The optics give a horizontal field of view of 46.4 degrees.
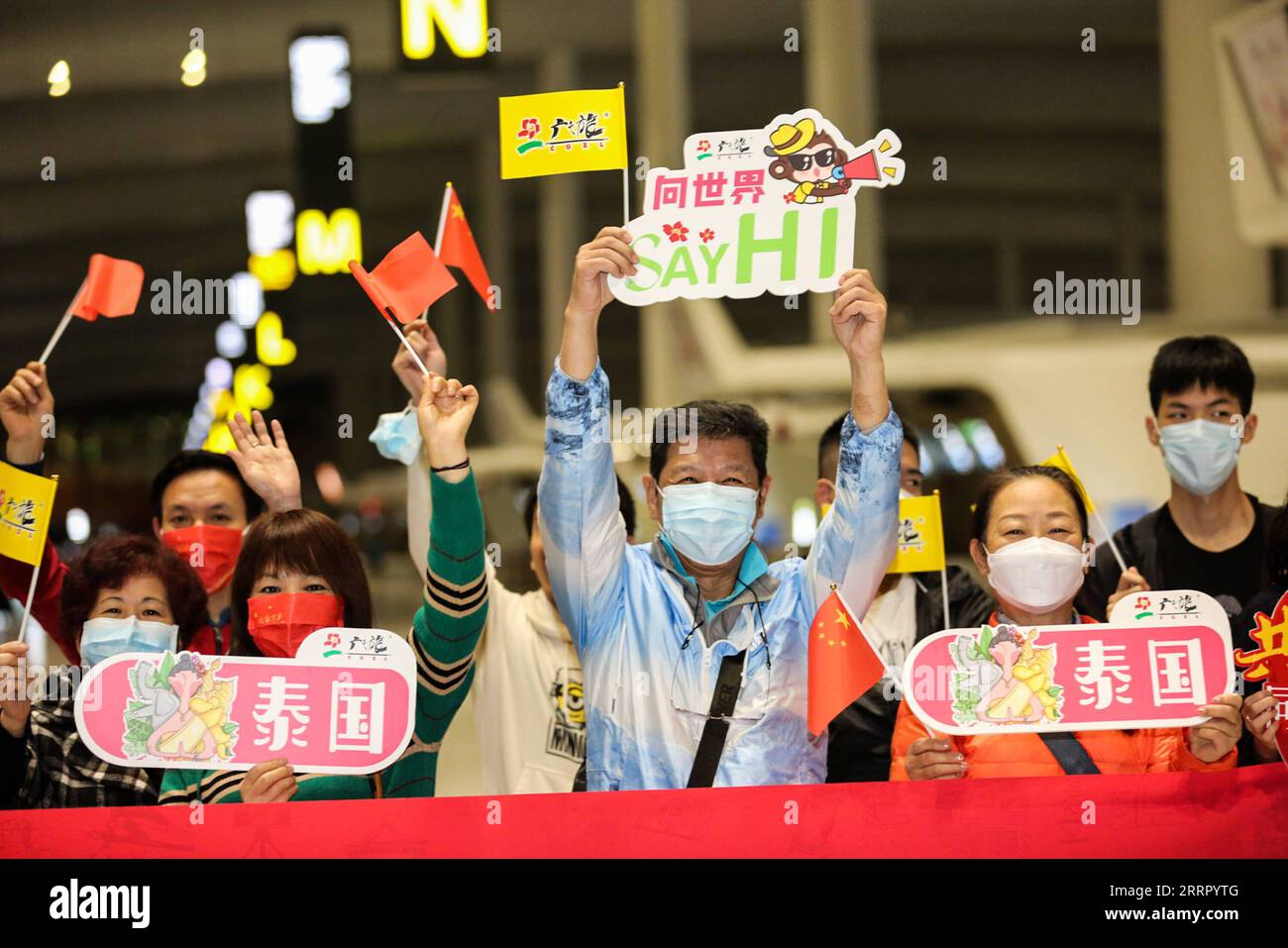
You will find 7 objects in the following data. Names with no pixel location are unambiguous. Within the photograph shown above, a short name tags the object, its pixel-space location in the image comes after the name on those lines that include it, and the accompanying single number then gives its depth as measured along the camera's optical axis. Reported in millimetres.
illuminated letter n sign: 5188
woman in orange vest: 2939
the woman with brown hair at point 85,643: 3111
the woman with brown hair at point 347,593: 2998
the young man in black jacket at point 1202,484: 3566
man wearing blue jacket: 2939
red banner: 2871
